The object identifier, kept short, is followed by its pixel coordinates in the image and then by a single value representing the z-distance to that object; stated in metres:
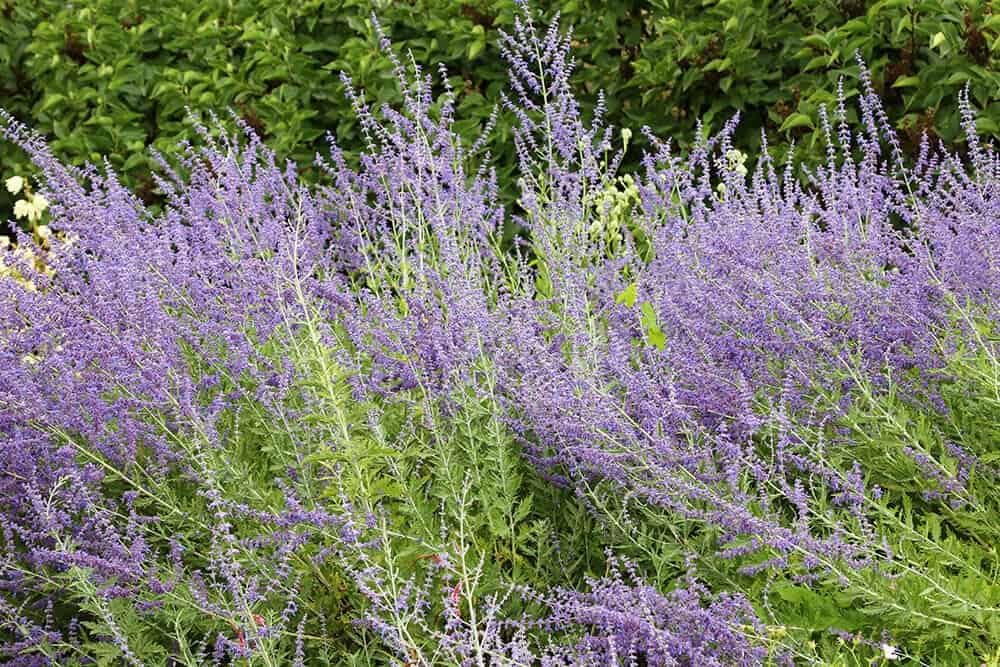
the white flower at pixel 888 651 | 4.06
